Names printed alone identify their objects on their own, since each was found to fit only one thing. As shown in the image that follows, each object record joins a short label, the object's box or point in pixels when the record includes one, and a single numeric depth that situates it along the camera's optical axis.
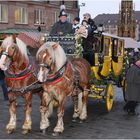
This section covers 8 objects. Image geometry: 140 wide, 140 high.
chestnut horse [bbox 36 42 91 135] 7.46
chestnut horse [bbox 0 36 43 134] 7.66
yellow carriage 9.70
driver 9.84
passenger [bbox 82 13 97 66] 10.30
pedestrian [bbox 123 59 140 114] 10.06
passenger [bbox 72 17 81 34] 10.27
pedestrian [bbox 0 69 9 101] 12.62
